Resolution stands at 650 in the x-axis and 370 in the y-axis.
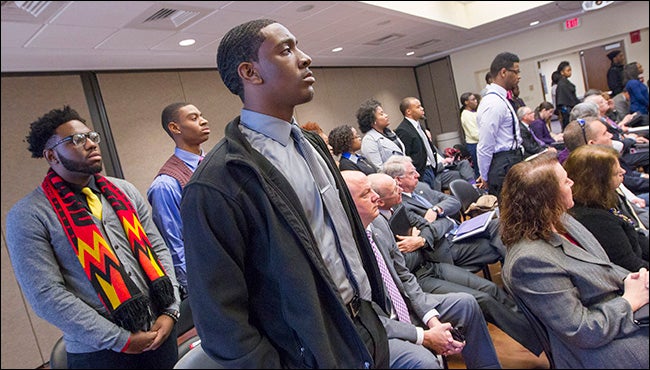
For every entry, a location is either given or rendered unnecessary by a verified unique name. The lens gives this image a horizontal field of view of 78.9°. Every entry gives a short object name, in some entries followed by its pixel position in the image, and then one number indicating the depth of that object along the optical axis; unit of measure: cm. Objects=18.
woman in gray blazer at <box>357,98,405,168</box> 249
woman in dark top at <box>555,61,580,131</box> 526
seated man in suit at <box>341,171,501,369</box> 146
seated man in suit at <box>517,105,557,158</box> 318
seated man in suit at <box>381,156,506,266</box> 218
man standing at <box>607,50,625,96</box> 581
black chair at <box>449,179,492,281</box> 291
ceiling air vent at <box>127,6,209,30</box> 242
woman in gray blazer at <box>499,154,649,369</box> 122
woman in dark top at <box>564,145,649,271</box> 160
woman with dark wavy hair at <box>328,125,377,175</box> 276
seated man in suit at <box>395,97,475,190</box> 255
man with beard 108
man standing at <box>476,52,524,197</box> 273
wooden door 746
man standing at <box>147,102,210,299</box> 189
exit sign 663
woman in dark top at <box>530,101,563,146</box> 478
